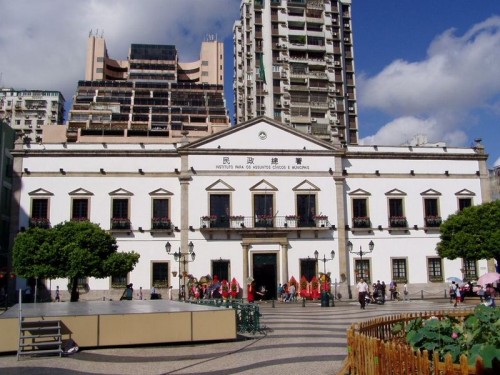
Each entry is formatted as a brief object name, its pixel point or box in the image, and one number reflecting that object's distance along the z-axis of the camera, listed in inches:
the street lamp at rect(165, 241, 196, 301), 1367.5
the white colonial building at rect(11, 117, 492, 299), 1449.3
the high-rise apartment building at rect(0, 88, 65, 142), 4547.2
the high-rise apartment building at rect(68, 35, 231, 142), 3597.4
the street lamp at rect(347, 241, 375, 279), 1503.4
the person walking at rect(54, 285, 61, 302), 1373.0
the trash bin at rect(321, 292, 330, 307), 1211.9
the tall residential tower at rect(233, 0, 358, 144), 2817.4
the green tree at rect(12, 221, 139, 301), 1123.3
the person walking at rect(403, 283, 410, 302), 1435.0
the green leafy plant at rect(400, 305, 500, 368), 285.6
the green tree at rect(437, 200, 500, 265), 1347.2
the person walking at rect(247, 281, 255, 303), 1347.2
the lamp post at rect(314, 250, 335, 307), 1212.5
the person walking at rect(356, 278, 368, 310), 1096.2
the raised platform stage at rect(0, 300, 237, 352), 562.6
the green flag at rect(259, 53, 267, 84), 2305.9
